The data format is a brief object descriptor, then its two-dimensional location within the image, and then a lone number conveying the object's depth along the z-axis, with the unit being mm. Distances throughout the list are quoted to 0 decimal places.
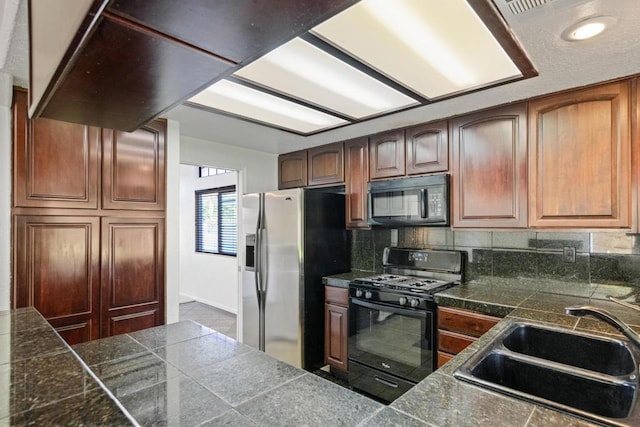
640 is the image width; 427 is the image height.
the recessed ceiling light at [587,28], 1306
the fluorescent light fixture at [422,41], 1260
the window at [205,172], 6056
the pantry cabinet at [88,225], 2059
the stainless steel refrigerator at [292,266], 3033
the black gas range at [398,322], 2377
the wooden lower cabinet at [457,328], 2080
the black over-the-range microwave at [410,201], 2588
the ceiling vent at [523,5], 1181
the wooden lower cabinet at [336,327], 2926
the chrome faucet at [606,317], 1025
